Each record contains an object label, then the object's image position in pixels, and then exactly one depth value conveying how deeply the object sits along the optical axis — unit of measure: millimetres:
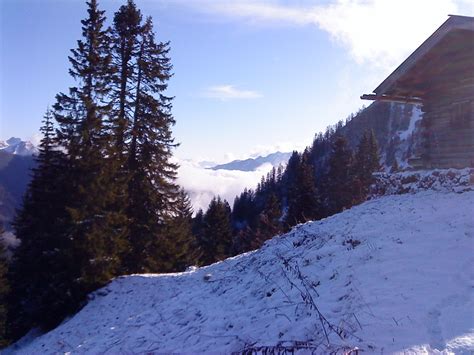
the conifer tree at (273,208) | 35491
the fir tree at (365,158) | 43638
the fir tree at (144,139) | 21625
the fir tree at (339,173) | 42000
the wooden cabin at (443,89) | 12789
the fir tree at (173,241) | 22409
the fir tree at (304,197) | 34969
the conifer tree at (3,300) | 23297
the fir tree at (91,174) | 16828
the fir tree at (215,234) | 41500
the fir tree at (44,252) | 16844
